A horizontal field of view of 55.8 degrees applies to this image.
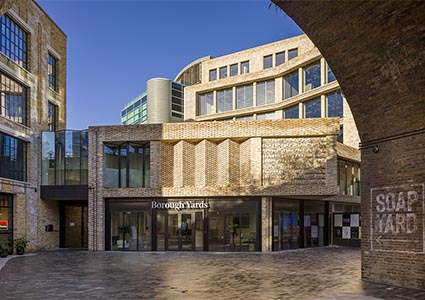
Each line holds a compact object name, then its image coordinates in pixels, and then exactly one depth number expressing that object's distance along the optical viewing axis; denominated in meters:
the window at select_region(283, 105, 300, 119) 35.78
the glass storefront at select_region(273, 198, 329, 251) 22.50
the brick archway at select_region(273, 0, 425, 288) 9.30
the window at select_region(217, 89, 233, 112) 40.81
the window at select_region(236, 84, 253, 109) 39.53
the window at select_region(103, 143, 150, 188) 22.72
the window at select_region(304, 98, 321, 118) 33.39
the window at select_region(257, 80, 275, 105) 38.03
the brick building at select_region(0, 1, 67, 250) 21.25
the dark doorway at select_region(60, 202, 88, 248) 26.33
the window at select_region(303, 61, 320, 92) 33.28
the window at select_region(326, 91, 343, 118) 31.16
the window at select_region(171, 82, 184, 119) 55.14
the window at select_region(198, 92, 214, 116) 41.84
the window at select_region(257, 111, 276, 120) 38.12
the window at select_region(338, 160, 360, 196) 25.62
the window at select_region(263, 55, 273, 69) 40.50
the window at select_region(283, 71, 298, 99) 36.03
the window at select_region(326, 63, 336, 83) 31.76
